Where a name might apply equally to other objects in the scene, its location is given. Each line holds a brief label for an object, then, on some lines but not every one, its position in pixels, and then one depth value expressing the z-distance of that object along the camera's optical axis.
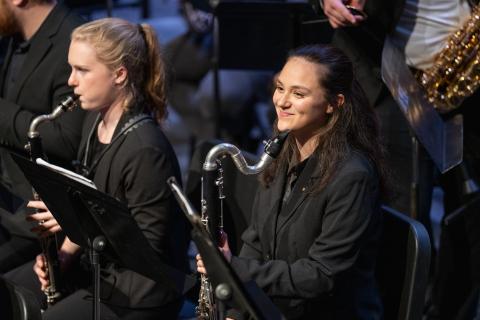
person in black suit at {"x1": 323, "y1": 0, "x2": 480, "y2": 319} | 6.68
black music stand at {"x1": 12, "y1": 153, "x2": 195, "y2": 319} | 4.85
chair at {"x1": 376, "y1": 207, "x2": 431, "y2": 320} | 5.01
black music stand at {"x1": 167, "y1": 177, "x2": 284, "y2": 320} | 3.97
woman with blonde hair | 5.82
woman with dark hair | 4.93
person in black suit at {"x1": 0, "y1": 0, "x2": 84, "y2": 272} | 6.83
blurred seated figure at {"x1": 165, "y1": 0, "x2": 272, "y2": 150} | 11.47
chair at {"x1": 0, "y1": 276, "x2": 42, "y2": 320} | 5.43
